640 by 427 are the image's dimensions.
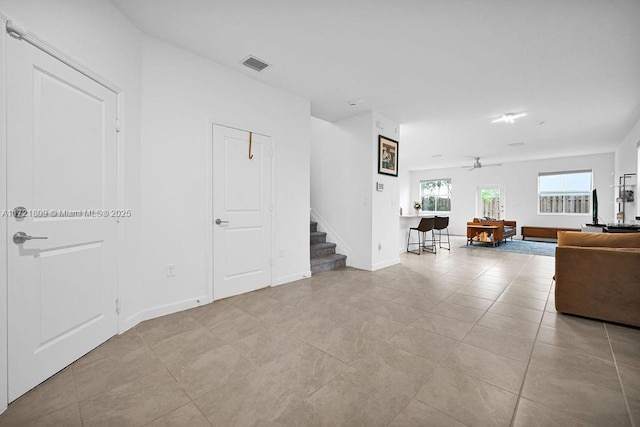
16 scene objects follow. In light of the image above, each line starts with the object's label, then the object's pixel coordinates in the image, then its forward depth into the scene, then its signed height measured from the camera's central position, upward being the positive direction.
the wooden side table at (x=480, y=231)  7.40 -0.56
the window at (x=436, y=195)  11.19 +0.76
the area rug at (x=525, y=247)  6.57 -0.96
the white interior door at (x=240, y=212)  3.09 -0.01
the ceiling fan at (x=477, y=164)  8.96 +1.73
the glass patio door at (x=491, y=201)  9.80 +0.43
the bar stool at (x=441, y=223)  6.33 -0.27
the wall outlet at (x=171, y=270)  2.71 -0.61
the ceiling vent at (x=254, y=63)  2.97 +1.72
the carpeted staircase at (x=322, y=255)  4.43 -0.80
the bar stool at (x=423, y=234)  6.02 -0.57
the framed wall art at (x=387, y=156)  4.67 +1.03
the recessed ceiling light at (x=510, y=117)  4.69 +1.73
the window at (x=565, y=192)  8.42 +0.67
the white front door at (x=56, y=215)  1.52 -0.03
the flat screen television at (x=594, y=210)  5.59 +0.06
